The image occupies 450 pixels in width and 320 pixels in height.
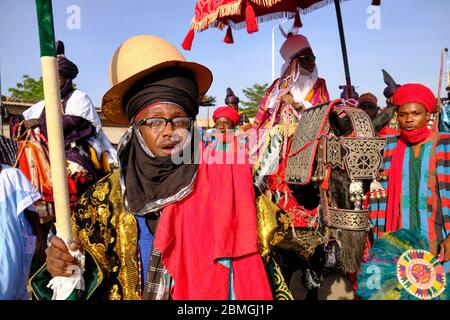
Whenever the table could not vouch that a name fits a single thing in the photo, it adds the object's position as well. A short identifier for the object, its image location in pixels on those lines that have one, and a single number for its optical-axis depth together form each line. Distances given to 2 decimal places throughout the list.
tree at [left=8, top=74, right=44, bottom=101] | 29.05
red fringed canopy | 4.31
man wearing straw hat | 1.59
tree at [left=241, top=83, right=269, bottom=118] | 37.09
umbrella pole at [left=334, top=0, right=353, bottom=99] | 4.18
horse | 2.45
